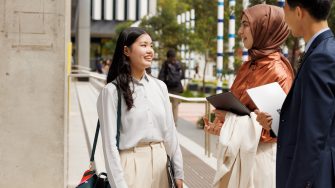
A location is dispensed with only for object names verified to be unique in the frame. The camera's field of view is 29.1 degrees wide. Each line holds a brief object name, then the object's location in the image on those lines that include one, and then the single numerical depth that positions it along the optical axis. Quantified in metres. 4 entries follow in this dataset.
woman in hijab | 3.71
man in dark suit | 2.62
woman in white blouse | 3.55
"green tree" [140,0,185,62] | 28.84
